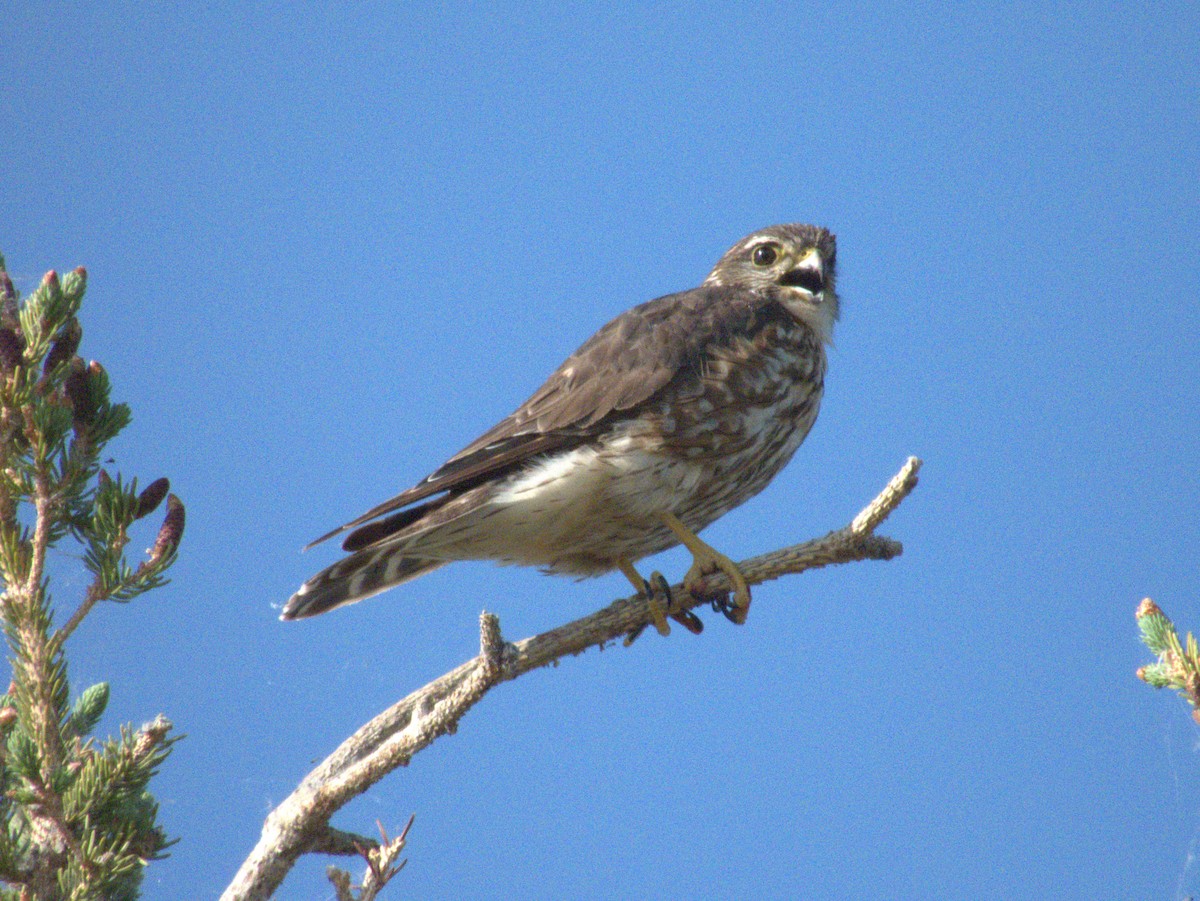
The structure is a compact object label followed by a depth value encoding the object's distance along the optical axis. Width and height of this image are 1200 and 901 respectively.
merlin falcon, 7.43
